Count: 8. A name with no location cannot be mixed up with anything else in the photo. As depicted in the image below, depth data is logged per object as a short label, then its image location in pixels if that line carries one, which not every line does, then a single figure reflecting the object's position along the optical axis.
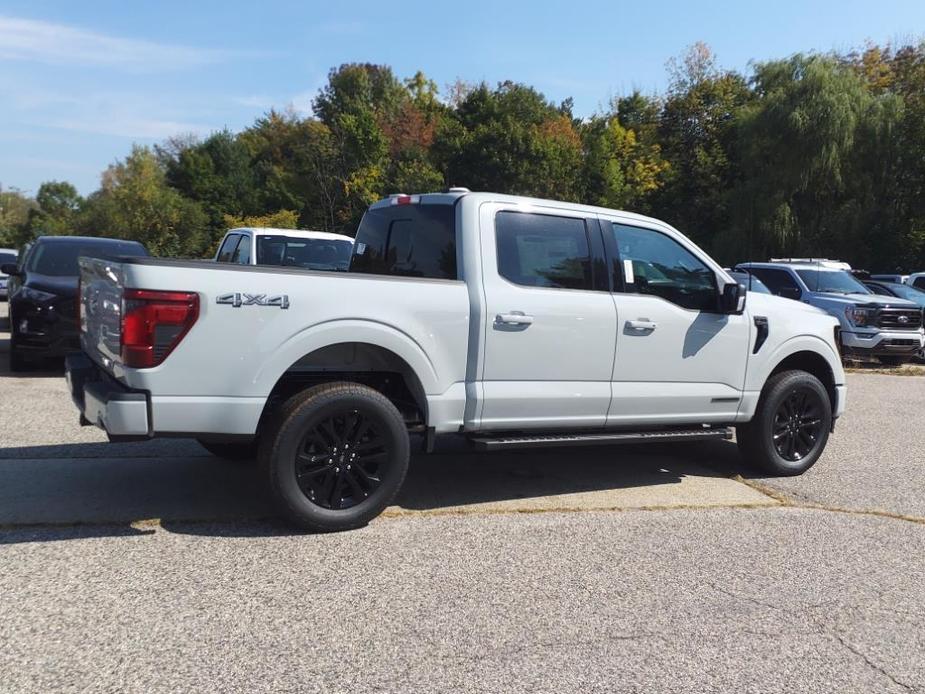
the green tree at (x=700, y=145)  41.66
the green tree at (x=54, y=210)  67.06
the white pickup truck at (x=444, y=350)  4.40
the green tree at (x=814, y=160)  31.80
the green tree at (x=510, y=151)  41.16
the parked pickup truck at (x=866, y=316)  15.16
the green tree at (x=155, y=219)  46.34
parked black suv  10.12
